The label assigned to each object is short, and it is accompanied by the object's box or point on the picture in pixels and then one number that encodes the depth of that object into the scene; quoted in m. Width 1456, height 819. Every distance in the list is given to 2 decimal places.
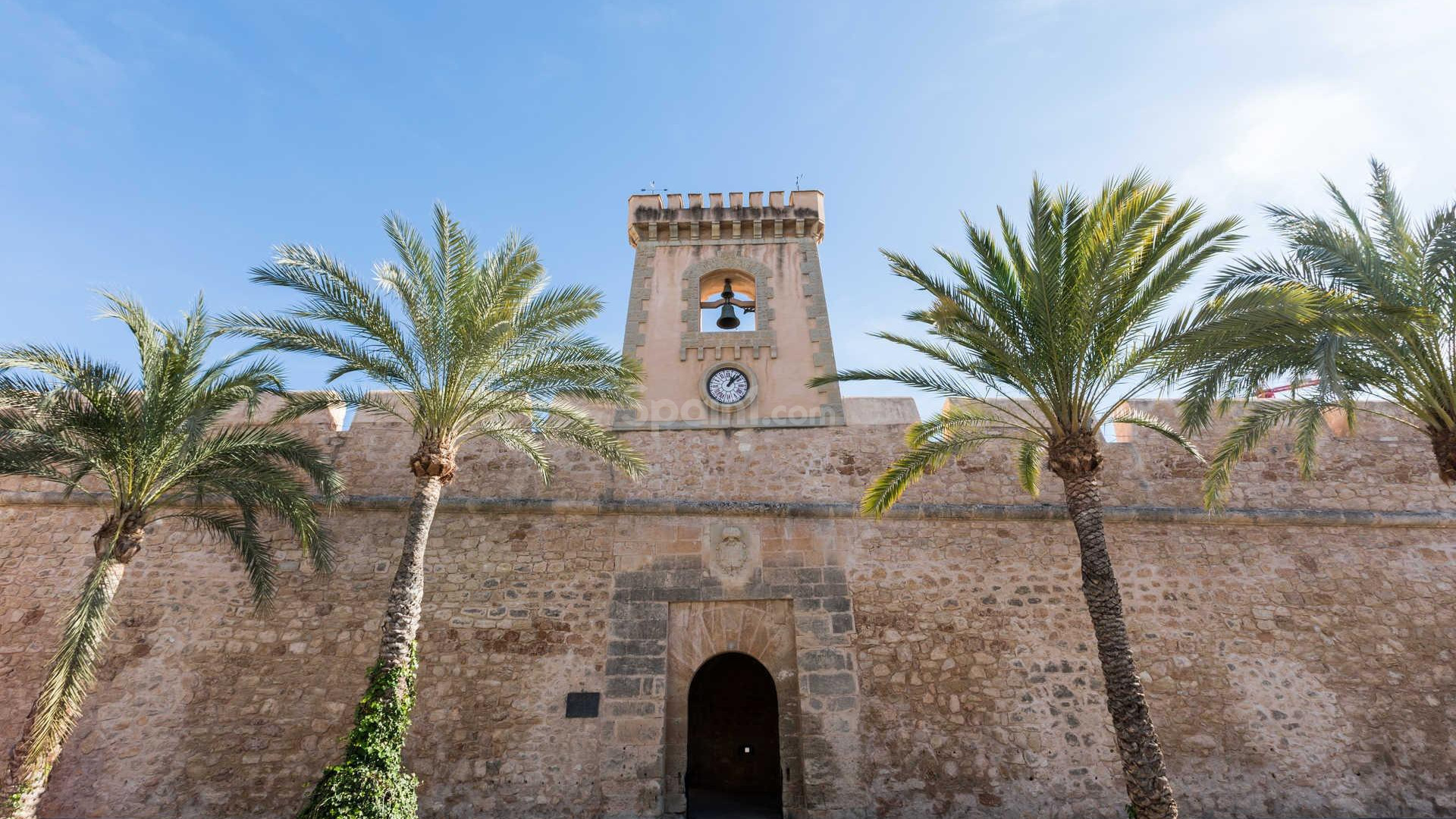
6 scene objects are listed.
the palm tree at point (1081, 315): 6.41
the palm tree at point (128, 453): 6.10
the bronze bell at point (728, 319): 10.73
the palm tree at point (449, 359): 6.70
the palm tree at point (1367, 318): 6.41
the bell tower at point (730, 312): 9.94
